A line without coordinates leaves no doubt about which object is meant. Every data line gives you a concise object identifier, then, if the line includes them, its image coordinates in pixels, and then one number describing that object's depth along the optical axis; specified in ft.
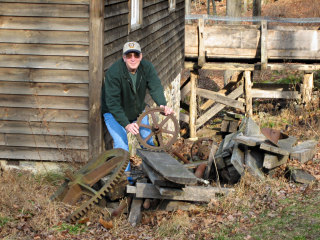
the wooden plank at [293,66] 45.93
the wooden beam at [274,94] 49.01
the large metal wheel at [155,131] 22.24
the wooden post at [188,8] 84.53
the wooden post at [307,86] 47.93
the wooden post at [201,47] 46.11
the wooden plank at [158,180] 19.53
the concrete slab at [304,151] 24.75
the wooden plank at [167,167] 18.66
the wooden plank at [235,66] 46.56
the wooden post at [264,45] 44.60
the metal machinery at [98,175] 20.18
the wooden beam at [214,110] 48.80
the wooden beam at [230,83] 52.24
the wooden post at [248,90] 47.19
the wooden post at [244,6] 122.85
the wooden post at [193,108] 48.26
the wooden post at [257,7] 67.97
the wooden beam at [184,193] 20.90
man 22.65
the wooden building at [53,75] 23.06
